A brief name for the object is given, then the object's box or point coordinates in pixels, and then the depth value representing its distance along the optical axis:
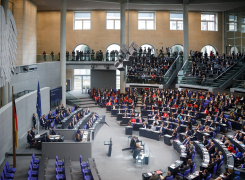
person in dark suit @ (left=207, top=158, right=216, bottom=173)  11.70
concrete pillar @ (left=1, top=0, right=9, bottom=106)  16.34
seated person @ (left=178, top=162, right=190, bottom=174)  11.49
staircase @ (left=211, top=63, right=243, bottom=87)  23.22
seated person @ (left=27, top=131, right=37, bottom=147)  14.73
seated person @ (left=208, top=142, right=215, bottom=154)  13.58
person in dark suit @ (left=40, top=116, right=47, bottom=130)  18.77
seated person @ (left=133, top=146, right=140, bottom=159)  13.42
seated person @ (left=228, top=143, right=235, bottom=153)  13.55
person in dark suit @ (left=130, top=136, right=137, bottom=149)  14.40
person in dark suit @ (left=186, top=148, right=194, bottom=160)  12.91
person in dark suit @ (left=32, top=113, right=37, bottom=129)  18.53
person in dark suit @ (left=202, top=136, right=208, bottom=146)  14.88
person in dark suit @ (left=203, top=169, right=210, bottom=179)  10.30
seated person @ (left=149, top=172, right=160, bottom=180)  10.24
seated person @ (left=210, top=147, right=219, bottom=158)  12.77
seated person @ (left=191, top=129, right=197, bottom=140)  15.87
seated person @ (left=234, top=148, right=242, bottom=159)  12.92
